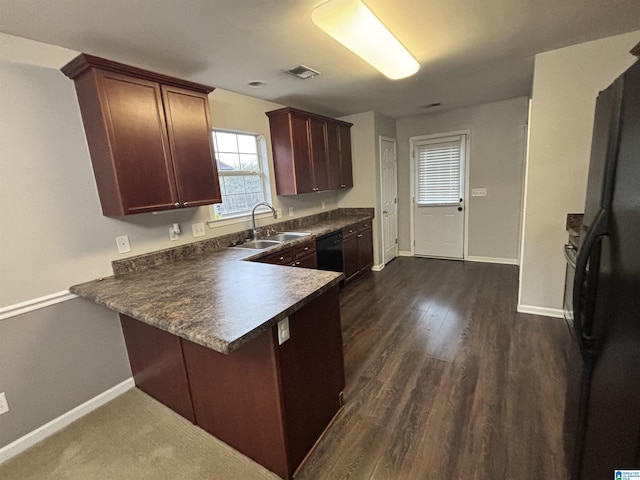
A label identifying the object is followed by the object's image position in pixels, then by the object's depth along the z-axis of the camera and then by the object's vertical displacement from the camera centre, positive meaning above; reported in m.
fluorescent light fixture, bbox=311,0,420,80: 1.51 +0.87
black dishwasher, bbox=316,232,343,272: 3.39 -0.77
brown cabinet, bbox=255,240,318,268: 2.65 -0.65
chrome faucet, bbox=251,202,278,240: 3.10 -0.29
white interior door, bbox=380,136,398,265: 4.74 -0.23
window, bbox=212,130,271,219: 3.05 +0.24
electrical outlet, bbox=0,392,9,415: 1.68 -1.10
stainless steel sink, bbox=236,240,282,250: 3.07 -0.54
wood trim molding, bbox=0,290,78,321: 1.69 -0.58
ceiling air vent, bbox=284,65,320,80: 2.51 +1.03
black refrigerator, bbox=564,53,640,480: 0.74 -0.39
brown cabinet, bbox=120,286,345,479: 1.37 -1.01
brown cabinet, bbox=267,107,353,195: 3.41 +0.48
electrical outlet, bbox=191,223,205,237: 2.67 -0.30
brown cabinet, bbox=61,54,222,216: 1.81 +0.45
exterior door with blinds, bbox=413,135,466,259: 4.77 -0.27
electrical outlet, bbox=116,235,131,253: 2.15 -0.31
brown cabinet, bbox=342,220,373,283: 3.91 -0.91
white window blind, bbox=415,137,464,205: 4.75 +0.14
